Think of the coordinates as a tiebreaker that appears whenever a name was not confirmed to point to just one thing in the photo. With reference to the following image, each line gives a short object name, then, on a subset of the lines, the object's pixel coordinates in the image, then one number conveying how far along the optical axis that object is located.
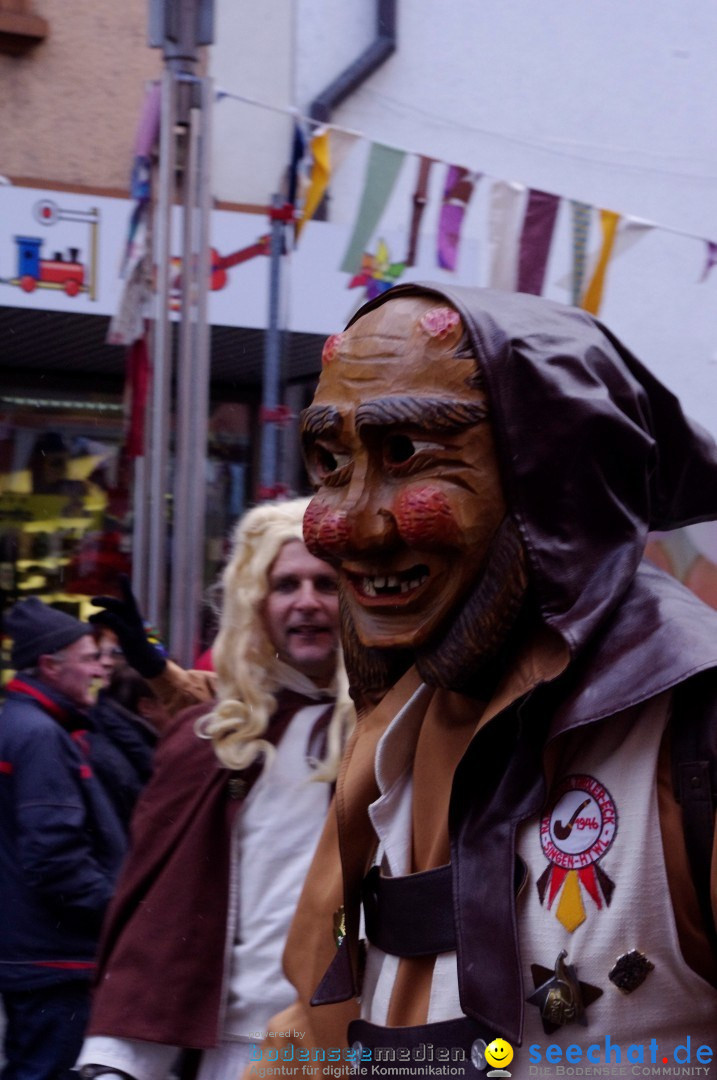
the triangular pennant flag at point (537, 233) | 4.99
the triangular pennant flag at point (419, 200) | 4.86
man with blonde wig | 2.59
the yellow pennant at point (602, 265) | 5.01
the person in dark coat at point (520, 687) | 1.34
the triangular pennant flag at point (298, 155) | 4.69
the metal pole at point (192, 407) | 4.06
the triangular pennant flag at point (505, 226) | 4.98
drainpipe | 7.87
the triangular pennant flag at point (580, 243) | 4.95
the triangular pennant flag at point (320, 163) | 4.66
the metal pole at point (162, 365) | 4.00
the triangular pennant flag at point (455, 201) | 4.95
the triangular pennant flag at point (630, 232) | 4.99
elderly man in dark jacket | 3.62
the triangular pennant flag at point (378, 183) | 4.82
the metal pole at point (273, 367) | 4.32
